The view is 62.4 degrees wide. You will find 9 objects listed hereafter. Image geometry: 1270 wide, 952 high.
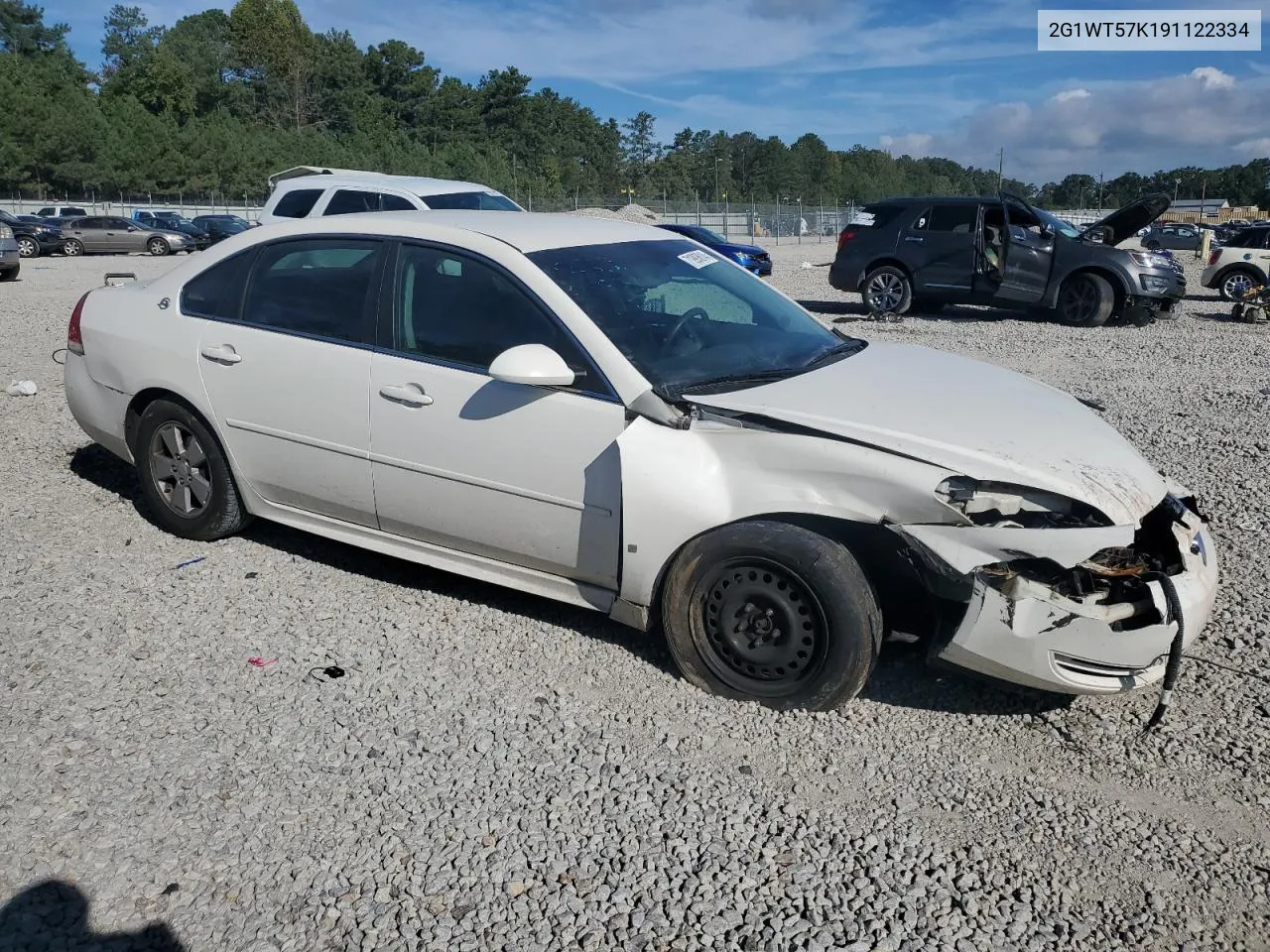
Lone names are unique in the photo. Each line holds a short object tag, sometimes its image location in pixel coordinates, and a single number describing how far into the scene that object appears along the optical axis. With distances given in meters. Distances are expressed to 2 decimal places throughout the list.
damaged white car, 3.24
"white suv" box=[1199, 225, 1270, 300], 18.72
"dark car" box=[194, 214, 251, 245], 35.42
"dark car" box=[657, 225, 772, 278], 21.94
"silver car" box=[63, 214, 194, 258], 32.94
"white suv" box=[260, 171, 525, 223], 12.09
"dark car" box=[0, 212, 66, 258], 30.70
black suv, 14.52
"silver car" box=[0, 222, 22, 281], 20.39
